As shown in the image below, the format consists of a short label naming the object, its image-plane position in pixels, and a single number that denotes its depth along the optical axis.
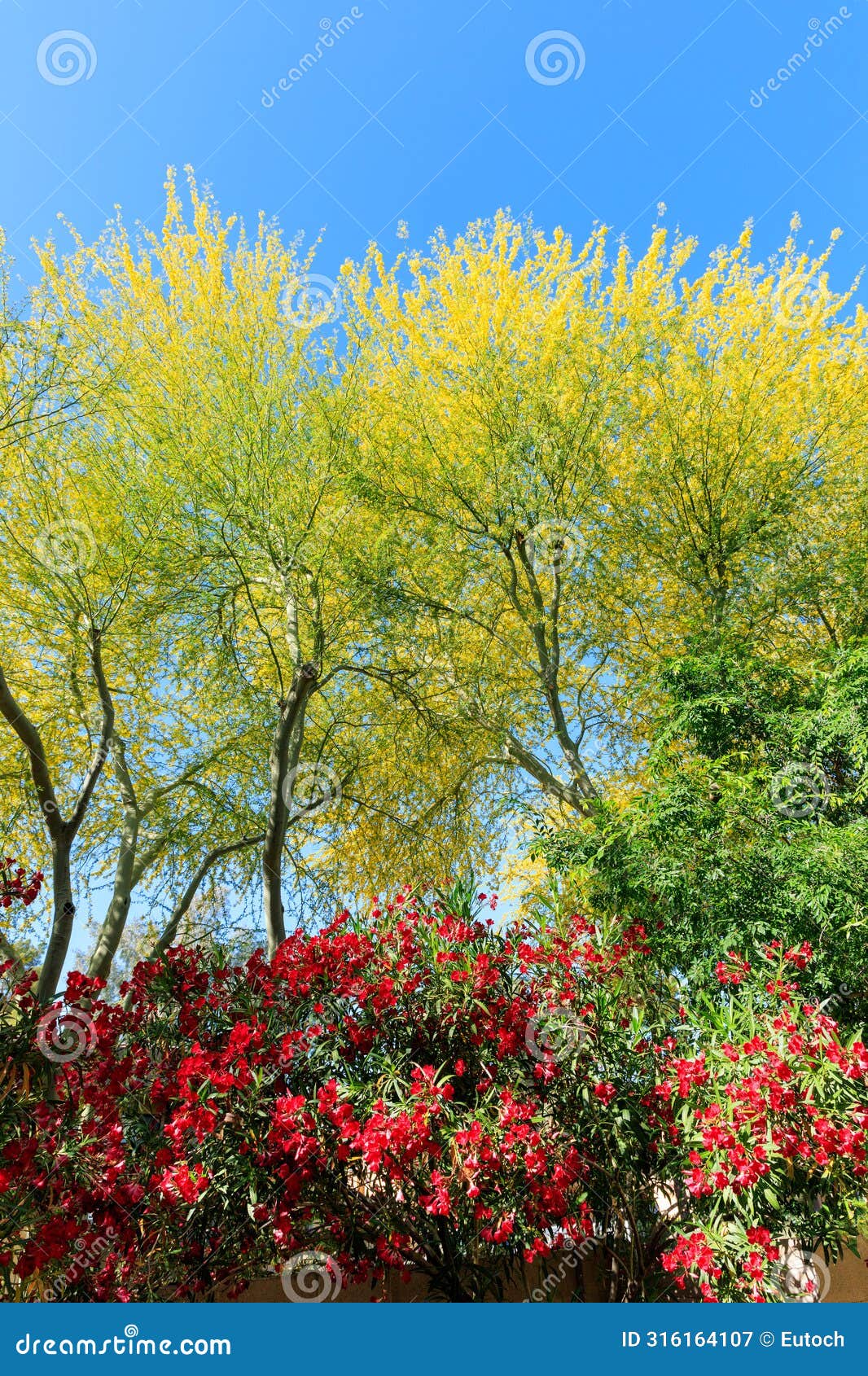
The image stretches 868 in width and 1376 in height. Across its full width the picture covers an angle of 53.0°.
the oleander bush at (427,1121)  3.71
